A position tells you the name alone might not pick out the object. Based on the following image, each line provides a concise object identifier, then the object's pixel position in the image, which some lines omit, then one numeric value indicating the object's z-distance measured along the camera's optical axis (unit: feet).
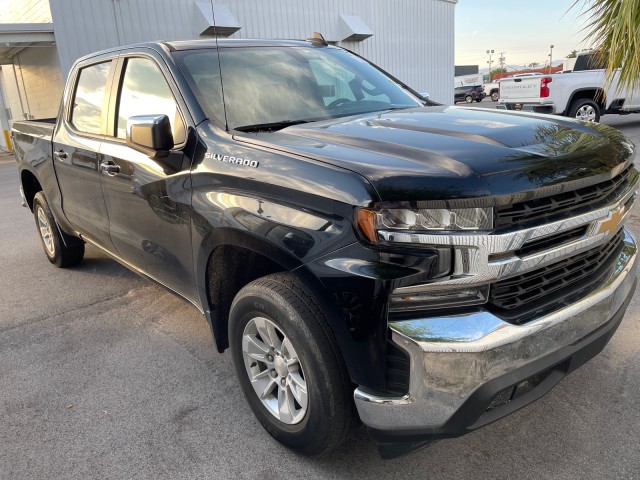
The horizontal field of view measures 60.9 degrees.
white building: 46.42
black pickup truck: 6.22
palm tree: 13.30
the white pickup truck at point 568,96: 42.45
